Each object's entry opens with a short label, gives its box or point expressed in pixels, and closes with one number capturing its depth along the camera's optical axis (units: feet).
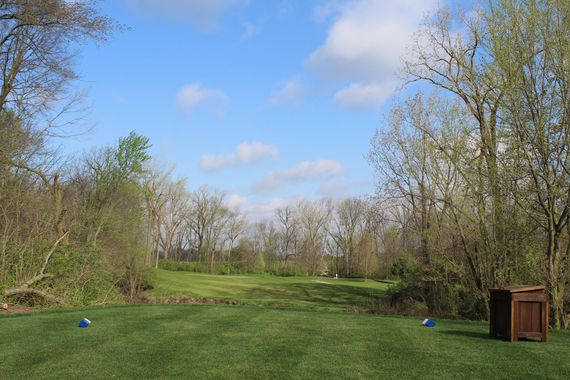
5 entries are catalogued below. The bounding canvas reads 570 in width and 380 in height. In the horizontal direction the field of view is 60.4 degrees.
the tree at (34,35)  40.63
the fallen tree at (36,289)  43.37
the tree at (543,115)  38.37
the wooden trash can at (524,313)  25.79
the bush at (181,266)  180.24
